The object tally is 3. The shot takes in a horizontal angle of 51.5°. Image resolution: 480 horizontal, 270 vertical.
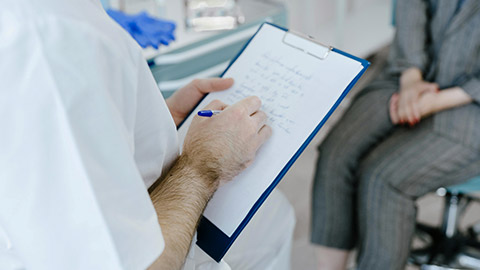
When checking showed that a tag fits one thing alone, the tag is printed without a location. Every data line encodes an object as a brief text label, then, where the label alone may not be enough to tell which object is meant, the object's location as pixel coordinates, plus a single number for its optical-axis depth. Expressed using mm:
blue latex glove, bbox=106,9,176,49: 1336
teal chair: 1447
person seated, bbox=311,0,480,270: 1203
